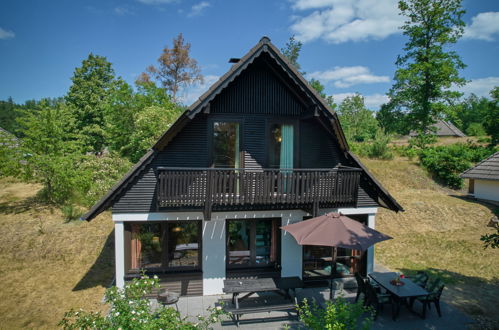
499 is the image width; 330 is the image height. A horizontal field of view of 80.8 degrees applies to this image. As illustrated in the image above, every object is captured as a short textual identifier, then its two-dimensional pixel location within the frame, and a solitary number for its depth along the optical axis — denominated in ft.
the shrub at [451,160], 84.53
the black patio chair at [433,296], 29.50
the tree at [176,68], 119.85
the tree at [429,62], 91.30
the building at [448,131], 147.23
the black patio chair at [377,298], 29.12
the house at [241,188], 31.96
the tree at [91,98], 107.55
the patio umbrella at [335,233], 28.09
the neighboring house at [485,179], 72.15
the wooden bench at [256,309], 27.91
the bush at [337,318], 18.23
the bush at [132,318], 16.20
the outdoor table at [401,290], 28.55
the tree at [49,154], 54.08
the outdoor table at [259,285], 29.53
